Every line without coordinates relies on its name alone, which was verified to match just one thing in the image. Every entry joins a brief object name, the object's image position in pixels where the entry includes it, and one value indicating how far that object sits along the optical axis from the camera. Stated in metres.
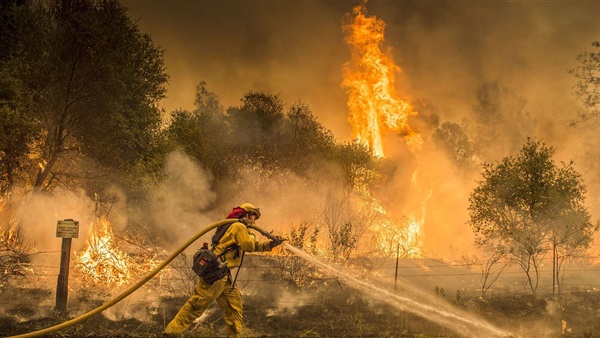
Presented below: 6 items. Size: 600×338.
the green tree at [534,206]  13.91
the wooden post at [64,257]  9.24
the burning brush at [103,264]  11.17
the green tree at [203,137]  25.22
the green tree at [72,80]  15.30
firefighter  6.99
